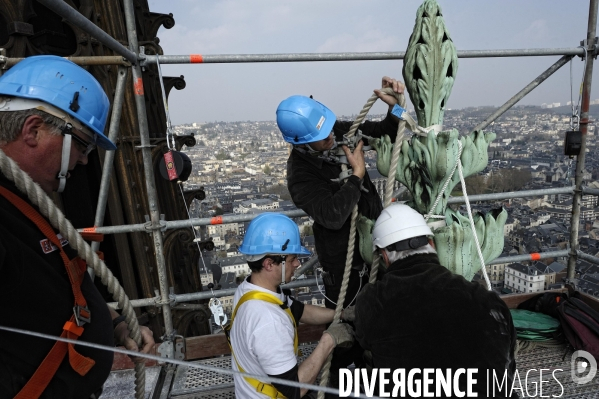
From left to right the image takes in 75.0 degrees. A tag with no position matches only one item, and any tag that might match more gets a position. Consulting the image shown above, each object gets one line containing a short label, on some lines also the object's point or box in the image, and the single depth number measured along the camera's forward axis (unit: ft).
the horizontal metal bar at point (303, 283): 12.11
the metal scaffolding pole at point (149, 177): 10.89
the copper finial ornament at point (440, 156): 8.55
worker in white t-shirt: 7.59
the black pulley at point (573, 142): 13.82
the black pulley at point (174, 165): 11.48
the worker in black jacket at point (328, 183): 9.80
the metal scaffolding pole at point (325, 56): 11.57
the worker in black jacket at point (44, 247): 4.79
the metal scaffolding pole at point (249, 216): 11.50
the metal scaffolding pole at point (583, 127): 13.32
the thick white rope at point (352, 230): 9.68
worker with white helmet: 6.75
